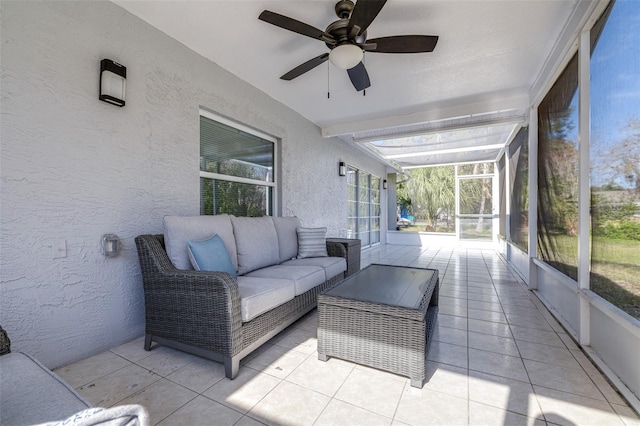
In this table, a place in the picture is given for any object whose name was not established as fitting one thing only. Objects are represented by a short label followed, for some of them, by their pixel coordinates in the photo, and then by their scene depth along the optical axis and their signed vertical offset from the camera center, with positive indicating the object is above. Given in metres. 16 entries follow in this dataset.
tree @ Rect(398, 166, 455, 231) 9.42 +0.82
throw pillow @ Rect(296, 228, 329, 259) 3.52 -0.39
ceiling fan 1.97 +1.37
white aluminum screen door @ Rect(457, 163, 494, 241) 8.52 +0.45
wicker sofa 1.84 -0.61
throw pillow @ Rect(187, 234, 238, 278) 2.13 -0.35
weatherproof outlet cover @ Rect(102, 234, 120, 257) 2.12 -0.26
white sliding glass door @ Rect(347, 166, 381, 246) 7.07 +0.23
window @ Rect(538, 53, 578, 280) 2.52 +0.45
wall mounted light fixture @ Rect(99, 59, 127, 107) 2.12 +1.03
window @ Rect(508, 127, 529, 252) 4.38 +0.46
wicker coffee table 1.73 -0.77
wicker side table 3.64 -0.54
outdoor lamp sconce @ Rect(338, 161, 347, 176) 6.11 +1.00
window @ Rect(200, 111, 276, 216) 3.15 +0.57
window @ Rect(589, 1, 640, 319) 1.61 +0.40
